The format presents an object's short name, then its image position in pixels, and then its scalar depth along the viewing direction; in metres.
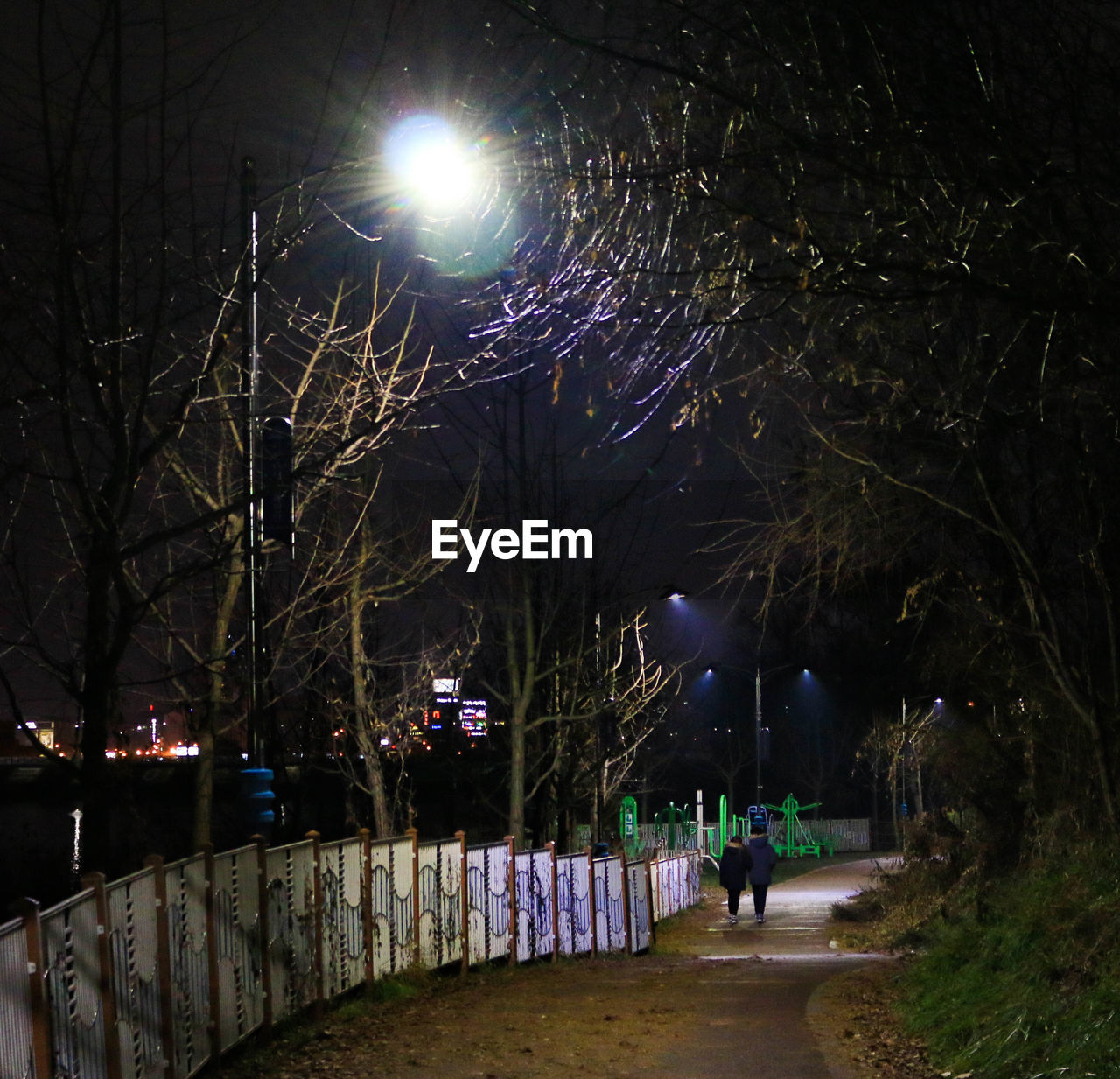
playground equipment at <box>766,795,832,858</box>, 60.56
